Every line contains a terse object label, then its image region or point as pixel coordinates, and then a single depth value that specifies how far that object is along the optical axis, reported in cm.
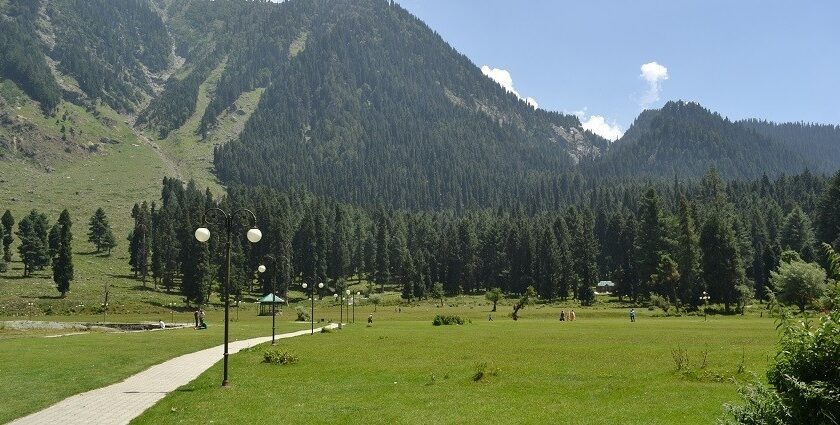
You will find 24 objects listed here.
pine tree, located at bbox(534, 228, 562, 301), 13038
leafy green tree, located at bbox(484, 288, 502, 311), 10475
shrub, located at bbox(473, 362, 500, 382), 2347
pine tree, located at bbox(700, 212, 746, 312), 9438
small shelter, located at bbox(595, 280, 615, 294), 16700
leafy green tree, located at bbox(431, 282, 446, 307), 13255
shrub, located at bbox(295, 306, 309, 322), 8284
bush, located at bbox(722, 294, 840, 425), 897
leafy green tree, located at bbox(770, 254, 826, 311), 6781
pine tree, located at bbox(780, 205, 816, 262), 12699
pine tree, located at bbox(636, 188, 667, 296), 11150
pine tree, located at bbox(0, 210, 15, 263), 13450
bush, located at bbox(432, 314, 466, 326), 6688
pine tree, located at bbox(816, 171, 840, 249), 10912
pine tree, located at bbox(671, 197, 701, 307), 9825
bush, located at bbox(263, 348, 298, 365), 2967
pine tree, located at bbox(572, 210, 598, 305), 12438
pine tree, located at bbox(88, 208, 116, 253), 16275
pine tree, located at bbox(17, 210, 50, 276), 12781
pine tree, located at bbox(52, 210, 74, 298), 11038
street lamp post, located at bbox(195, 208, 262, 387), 2144
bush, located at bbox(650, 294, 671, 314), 9015
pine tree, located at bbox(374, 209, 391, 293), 15944
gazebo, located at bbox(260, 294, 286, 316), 10389
